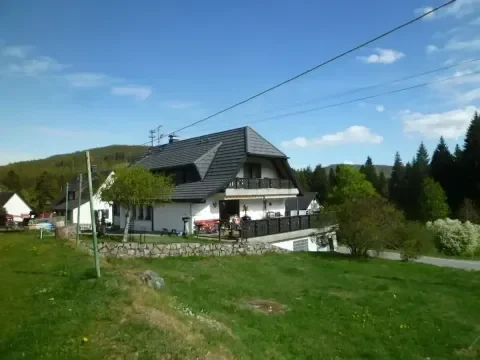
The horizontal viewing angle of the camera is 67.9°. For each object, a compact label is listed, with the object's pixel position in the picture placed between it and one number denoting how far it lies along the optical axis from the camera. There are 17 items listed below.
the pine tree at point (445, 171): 61.47
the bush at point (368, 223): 21.23
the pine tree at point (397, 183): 71.69
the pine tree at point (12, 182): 87.12
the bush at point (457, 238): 34.84
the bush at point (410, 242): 22.41
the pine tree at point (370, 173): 85.41
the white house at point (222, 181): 24.66
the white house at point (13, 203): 63.97
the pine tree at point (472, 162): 56.86
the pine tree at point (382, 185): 82.21
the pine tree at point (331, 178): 90.75
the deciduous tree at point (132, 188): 18.55
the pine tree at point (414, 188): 64.92
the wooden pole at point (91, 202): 9.69
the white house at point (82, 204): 51.02
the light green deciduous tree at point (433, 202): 56.56
